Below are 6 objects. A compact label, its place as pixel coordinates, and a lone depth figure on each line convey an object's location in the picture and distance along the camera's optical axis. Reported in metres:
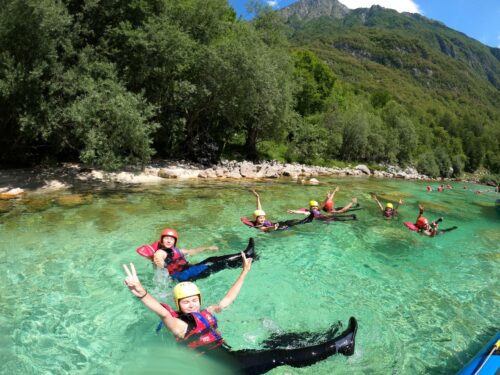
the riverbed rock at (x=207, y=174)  24.44
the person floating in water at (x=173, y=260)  7.33
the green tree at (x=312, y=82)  55.66
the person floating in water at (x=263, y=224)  11.02
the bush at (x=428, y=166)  65.56
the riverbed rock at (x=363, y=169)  47.73
